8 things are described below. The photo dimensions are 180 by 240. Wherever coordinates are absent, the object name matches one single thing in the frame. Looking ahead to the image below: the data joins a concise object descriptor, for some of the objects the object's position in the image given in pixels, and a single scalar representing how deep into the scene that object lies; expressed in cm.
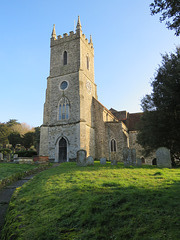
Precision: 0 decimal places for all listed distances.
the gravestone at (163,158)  1004
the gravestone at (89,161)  1241
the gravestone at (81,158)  1194
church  2094
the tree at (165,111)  1182
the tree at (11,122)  5409
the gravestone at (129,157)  1199
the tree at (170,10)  523
